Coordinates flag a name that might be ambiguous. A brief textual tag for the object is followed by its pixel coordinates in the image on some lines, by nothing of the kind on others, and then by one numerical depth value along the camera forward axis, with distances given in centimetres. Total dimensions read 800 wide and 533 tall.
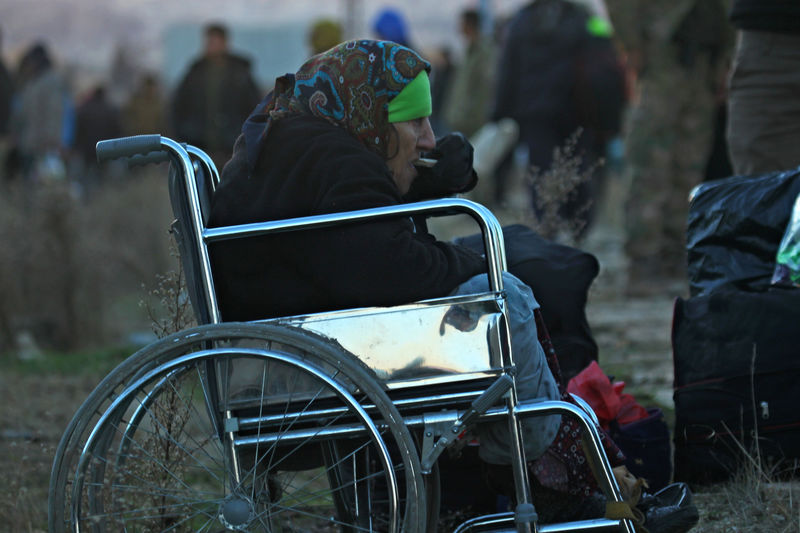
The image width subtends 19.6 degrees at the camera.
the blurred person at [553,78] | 1647
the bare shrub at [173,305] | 591
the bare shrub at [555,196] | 859
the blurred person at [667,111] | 1337
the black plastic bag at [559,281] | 692
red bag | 668
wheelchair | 491
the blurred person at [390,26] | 1924
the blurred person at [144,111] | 3651
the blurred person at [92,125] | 3357
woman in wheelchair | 514
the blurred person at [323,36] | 1801
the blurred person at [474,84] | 2161
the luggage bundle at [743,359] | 650
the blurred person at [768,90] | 878
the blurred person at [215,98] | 2008
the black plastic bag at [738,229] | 715
